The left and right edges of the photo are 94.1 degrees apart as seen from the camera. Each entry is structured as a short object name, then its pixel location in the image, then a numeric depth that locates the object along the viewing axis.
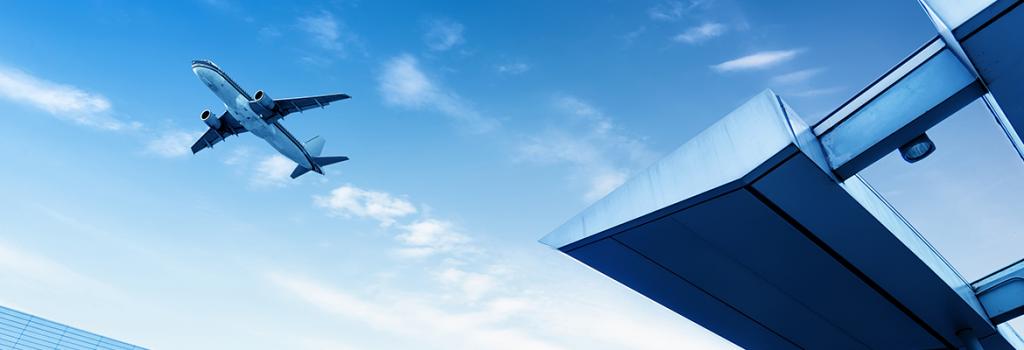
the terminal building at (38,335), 37.38
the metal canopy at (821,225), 4.72
